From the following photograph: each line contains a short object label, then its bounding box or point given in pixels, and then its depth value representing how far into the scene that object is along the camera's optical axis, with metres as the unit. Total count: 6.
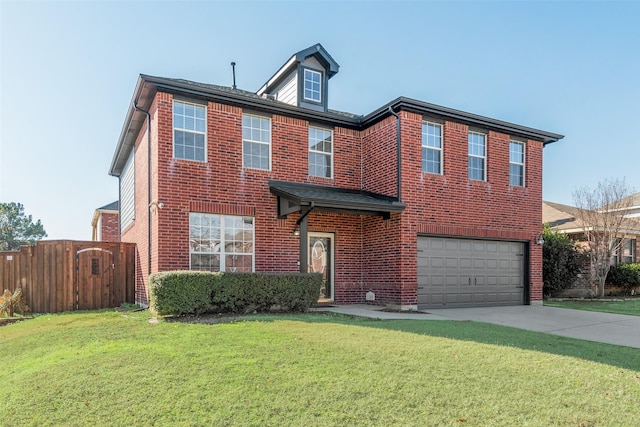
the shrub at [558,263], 16.39
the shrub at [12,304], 10.19
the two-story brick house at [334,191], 10.58
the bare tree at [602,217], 17.34
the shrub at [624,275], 18.64
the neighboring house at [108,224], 19.97
